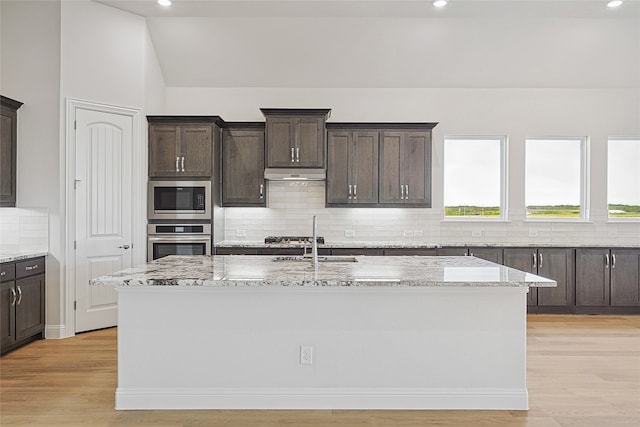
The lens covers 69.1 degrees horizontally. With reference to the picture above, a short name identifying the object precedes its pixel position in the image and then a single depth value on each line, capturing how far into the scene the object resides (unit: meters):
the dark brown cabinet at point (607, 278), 5.97
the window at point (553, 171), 6.63
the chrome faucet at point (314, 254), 3.47
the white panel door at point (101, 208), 5.02
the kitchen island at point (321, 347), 3.09
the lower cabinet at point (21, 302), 4.22
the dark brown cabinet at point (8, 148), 4.59
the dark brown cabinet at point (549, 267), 5.96
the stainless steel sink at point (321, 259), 3.86
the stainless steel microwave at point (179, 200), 5.60
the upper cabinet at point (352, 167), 6.05
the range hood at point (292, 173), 5.90
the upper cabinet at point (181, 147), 5.67
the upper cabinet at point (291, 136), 5.91
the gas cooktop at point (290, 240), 6.04
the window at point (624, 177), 6.61
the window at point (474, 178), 6.64
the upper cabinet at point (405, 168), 6.05
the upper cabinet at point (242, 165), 6.05
